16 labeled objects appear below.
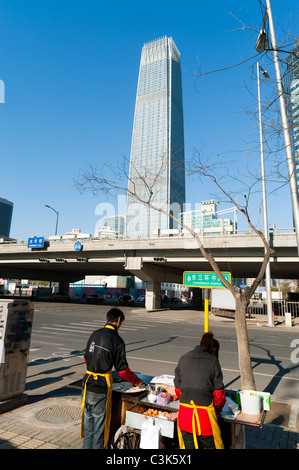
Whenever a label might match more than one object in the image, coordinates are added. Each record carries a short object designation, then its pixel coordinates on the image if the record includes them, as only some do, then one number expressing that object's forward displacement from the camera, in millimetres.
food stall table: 3084
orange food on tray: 3306
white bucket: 3209
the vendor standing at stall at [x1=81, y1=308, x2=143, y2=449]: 3336
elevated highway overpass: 25062
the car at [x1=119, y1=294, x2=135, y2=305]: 43438
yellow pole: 5202
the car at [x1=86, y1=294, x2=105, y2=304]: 46397
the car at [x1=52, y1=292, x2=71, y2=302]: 46688
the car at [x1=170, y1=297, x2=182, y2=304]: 59219
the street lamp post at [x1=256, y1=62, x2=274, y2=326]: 22373
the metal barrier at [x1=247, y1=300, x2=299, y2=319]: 29306
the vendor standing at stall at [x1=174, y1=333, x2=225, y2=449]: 2812
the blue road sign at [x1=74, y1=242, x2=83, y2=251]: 32062
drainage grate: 4605
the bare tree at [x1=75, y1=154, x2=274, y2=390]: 4980
